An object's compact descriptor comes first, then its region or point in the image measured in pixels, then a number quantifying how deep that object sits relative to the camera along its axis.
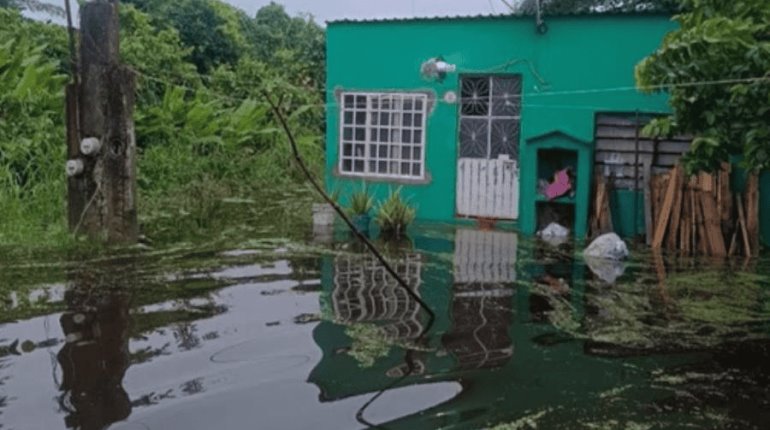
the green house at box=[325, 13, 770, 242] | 10.75
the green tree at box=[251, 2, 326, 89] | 19.41
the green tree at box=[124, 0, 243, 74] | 19.11
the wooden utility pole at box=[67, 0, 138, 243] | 8.34
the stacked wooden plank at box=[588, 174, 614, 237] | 10.55
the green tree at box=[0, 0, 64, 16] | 15.94
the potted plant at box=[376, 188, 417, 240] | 10.34
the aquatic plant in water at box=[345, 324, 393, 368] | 5.34
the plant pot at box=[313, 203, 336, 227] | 10.62
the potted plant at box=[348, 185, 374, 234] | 10.55
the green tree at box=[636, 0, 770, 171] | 6.46
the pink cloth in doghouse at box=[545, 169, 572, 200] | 10.90
